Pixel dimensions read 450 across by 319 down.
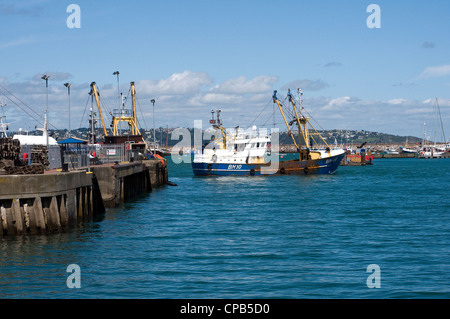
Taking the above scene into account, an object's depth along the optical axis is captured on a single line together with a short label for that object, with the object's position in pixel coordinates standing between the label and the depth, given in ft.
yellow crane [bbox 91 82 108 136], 314.14
